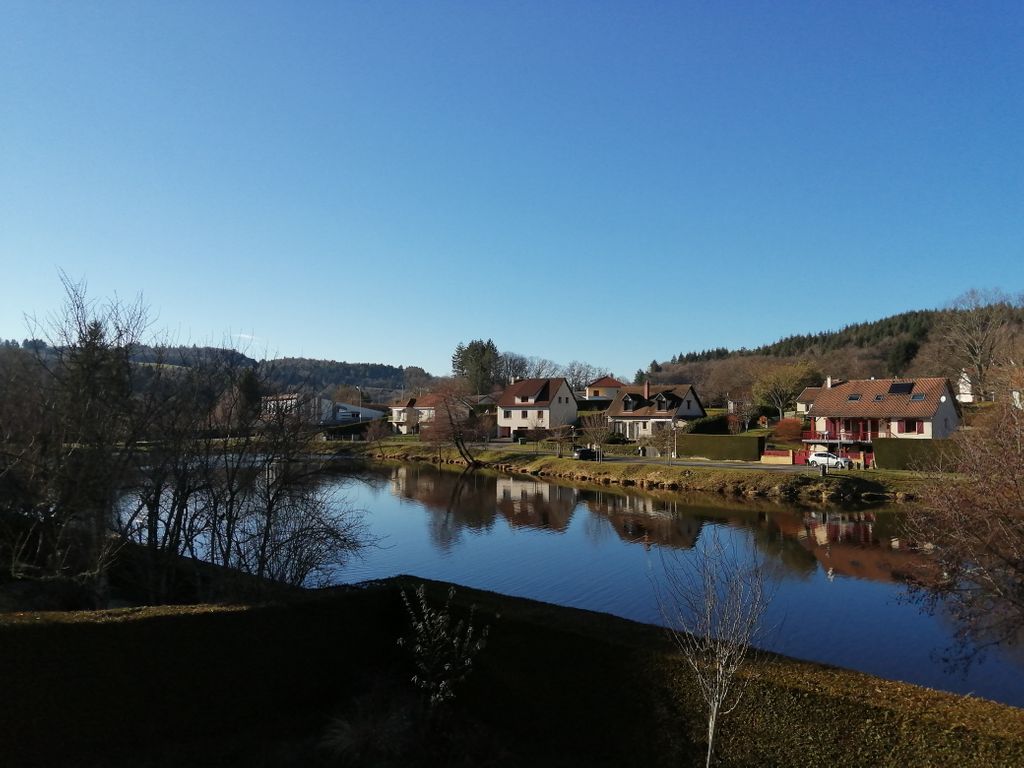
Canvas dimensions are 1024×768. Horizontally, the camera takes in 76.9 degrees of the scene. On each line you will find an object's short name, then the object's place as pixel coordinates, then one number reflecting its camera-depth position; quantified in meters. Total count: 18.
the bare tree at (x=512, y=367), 111.75
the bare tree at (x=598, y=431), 55.28
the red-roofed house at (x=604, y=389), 86.06
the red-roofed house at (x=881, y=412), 46.69
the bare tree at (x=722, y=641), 7.26
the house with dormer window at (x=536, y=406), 70.94
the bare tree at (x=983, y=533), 11.26
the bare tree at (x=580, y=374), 122.25
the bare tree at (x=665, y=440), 53.37
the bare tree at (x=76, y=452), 12.38
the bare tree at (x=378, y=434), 65.81
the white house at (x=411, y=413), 80.49
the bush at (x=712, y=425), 57.94
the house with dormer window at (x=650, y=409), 64.06
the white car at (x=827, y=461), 42.66
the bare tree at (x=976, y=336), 58.29
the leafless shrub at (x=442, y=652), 8.88
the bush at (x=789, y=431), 56.78
